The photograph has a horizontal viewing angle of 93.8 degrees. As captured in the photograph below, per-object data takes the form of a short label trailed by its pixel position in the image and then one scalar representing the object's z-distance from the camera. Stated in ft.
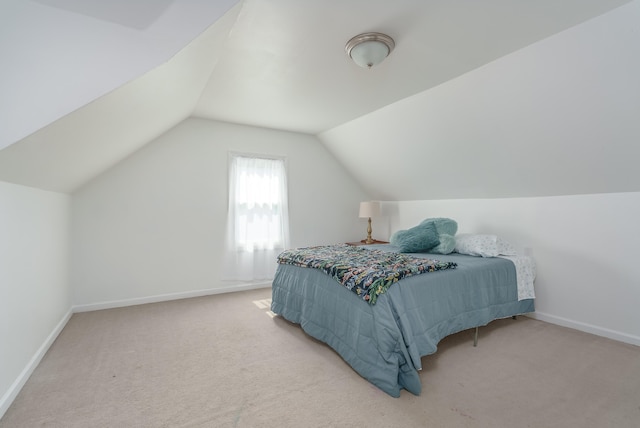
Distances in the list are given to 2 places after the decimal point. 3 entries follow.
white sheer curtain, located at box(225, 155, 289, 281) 13.29
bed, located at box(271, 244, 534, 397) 6.07
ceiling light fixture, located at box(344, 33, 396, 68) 6.54
